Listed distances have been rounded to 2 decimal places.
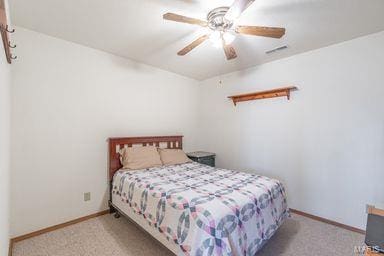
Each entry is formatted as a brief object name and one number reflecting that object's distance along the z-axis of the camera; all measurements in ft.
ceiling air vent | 8.48
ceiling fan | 4.97
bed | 4.64
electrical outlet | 8.45
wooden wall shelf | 9.36
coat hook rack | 3.54
